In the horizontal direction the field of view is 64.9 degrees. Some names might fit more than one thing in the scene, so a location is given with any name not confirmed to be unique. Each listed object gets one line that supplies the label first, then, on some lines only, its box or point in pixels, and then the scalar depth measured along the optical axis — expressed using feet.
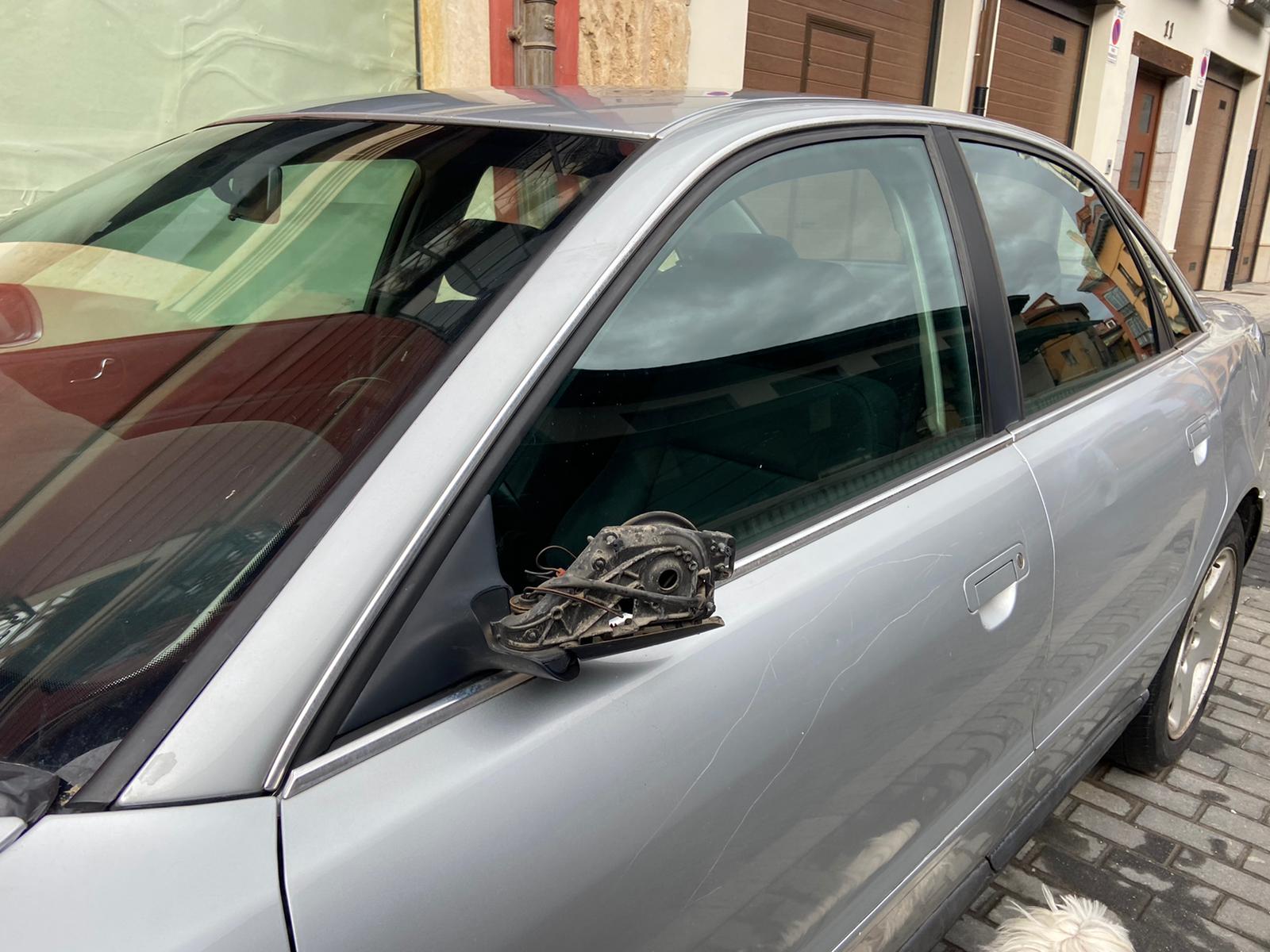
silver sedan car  3.00
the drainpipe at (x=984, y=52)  29.09
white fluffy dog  6.51
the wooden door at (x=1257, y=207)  56.49
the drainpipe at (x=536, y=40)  16.02
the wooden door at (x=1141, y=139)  43.01
